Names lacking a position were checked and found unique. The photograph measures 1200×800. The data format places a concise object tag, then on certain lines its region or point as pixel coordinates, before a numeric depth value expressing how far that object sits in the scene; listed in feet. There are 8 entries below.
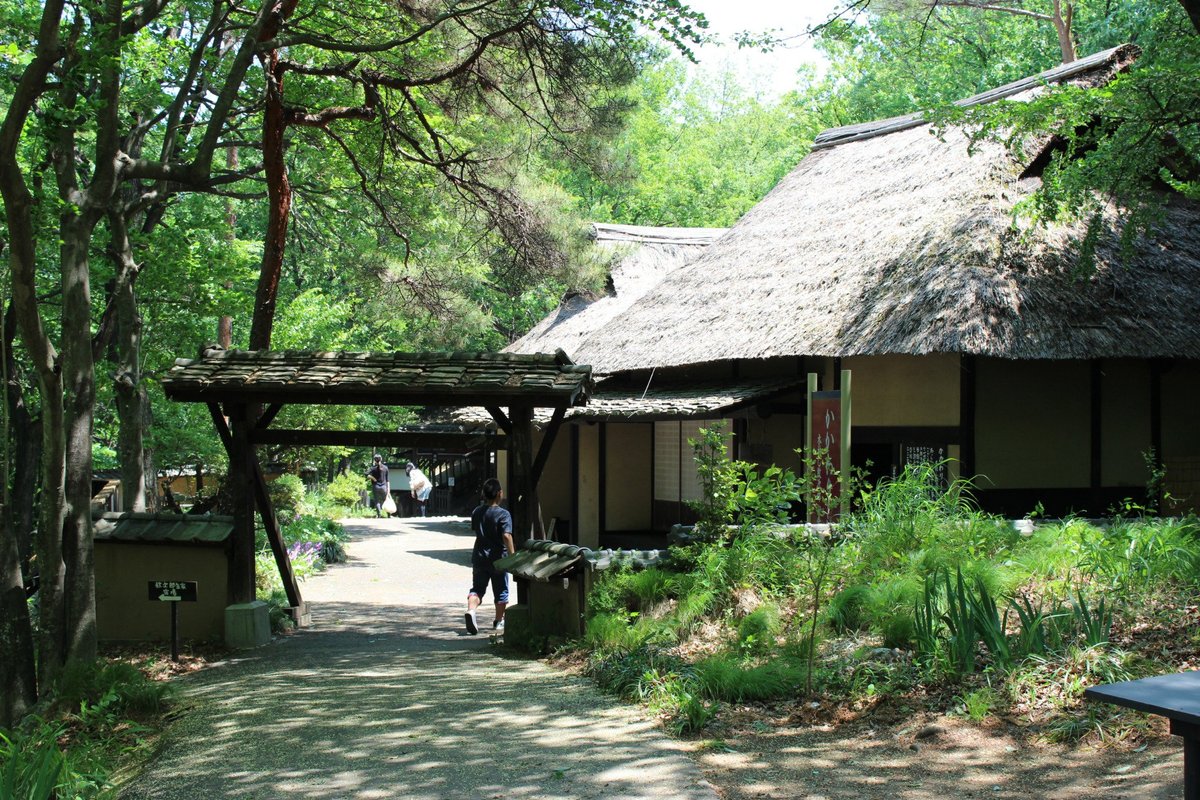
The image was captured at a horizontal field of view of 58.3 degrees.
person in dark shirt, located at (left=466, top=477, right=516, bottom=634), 34.63
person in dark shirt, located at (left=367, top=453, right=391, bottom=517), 103.04
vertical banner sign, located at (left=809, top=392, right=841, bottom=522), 33.71
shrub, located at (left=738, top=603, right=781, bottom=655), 24.21
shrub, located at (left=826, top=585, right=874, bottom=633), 24.31
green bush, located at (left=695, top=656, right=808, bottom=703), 22.21
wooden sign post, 30.60
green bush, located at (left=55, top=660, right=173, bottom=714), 25.41
